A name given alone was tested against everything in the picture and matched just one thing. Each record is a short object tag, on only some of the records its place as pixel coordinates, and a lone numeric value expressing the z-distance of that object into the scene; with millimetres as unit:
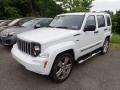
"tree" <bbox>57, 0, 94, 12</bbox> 16758
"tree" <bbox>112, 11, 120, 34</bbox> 12508
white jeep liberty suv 2099
